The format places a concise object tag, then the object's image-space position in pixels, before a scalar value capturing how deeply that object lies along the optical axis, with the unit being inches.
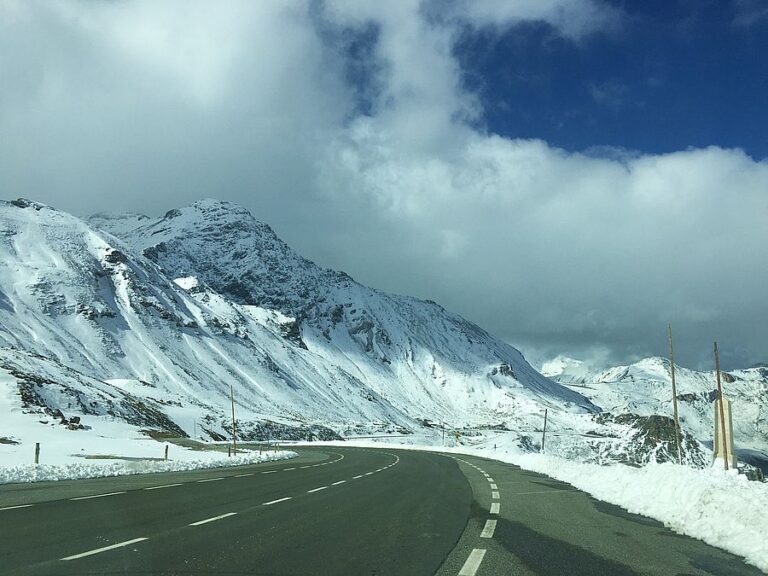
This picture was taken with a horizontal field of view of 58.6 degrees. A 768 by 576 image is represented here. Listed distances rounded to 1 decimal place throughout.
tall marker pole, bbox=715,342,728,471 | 1044.5
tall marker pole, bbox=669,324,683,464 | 1727.7
